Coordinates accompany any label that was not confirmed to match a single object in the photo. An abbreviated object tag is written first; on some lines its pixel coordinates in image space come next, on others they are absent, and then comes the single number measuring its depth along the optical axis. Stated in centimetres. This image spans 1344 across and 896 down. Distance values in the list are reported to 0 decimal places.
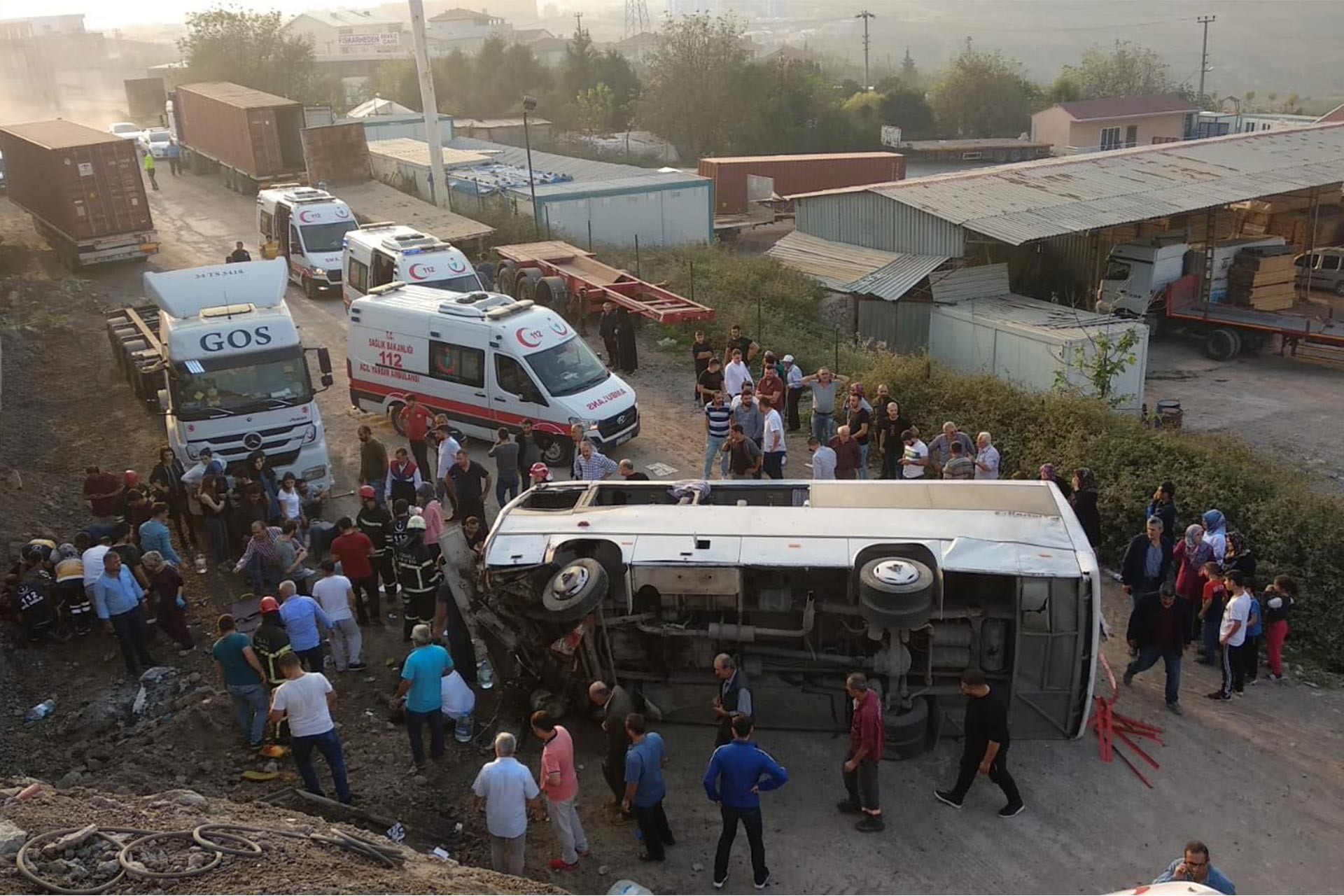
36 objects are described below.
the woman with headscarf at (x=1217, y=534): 1080
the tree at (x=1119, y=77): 8762
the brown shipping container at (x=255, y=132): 3416
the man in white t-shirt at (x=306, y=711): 803
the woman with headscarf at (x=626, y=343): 1969
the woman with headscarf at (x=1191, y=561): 1076
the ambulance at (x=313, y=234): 2491
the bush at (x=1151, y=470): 1175
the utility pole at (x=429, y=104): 2955
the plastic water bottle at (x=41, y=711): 975
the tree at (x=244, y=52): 6006
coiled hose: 610
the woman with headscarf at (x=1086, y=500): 1188
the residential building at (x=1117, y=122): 6806
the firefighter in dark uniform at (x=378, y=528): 1140
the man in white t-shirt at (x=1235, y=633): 988
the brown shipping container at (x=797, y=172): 4550
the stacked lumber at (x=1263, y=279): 2800
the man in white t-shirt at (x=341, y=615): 998
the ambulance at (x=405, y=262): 1953
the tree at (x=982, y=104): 7625
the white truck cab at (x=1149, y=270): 2781
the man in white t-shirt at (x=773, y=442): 1373
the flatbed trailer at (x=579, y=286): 2066
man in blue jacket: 734
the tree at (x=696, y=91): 6569
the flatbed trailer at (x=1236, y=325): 2623
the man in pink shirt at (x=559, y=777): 749
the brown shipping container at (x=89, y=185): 2652
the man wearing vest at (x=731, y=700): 836
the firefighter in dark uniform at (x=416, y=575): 1075
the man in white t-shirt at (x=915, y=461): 1309
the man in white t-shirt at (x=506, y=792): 727
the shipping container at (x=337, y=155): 3325
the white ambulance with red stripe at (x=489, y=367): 1528
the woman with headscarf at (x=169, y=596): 1046
